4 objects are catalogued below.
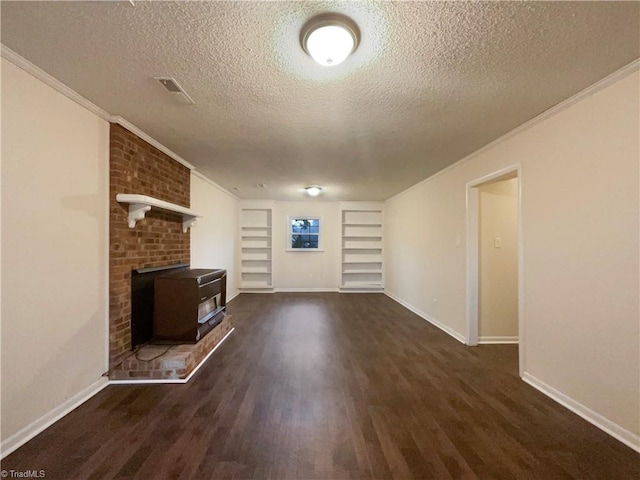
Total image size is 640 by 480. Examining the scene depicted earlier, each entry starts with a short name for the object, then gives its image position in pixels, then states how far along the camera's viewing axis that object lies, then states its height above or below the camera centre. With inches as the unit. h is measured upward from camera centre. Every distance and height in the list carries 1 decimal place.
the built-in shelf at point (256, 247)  282.8 -7.2
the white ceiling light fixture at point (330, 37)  53.1 +42.0
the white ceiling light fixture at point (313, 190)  209.9 +40.0
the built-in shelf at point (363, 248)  290.4 -8.4
